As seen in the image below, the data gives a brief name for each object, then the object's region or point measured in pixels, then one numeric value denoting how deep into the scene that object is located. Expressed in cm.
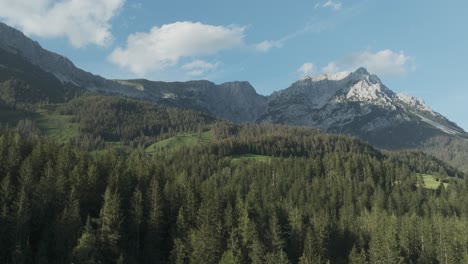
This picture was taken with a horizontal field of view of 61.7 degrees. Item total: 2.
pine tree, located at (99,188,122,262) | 8556
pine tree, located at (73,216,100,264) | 7631
